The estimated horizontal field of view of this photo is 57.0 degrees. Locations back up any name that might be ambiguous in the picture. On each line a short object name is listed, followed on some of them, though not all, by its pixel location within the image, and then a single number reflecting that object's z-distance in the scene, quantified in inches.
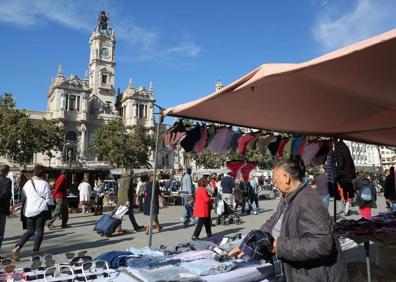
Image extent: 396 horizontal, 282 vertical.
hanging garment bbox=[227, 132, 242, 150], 215.0
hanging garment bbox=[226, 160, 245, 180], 247.1
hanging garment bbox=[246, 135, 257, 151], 228.6
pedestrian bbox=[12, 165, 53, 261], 252.1
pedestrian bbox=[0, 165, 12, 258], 254.4
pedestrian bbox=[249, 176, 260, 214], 589.9
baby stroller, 465.4
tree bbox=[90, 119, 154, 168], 1910.7
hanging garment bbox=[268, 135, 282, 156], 242.0
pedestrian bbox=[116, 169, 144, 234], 374.6
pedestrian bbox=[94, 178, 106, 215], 577.3
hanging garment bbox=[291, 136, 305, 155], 243.4
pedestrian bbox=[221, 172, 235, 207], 502.0
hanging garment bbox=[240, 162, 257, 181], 247.4
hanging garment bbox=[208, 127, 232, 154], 206.5
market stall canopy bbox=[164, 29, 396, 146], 99.0
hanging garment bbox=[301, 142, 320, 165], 246.8
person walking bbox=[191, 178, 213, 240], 336.2
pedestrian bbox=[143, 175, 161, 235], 395.5
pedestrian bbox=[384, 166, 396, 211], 381.5
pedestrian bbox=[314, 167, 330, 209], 424.5
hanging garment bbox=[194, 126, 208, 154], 202.1
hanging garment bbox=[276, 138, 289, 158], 242.8
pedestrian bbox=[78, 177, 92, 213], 552.7
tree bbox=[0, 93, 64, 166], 1247.5
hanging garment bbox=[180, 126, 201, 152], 201.9
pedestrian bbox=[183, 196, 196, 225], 460.6
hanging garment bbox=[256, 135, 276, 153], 236.1
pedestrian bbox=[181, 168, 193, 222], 509.0
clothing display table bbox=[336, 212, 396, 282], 162.9
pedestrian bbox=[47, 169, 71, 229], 425.7
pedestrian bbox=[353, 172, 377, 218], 414.6
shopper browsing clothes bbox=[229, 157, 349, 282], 88.0
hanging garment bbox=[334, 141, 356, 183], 241.9
